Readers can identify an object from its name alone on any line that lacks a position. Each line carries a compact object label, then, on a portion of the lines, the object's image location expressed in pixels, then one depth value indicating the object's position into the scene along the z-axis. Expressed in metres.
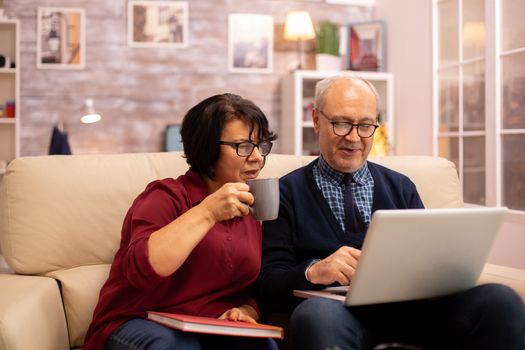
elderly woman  1.49
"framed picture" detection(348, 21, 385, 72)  5.32
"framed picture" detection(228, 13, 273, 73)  5.29
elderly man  1.53
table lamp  5.12
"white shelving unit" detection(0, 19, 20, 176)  4.88
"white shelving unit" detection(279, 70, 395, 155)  5.01
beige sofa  1.81
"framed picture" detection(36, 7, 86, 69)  5.01
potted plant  5.31
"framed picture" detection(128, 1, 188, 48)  5.12
